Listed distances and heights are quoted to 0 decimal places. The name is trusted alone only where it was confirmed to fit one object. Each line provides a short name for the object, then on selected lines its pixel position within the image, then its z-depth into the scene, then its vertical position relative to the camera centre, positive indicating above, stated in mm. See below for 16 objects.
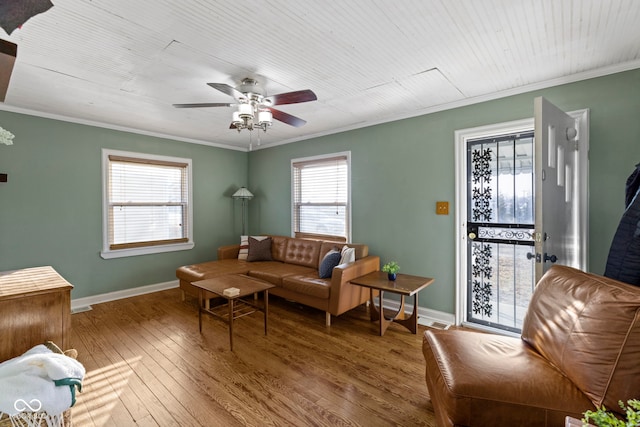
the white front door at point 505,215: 2512 -23
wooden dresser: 1731 -626
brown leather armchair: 1294 -812
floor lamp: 5336 +348
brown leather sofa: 3301 -794
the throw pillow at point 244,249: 4758 -594
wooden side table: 2976 -762
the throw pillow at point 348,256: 3598 -536
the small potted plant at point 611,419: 777 -578
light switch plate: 3371 +53
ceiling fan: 2273 +919
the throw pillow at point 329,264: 3611 -635
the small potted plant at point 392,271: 3232 -646
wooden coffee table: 2887 -783
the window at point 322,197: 4391 +258
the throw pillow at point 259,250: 4625 -592
